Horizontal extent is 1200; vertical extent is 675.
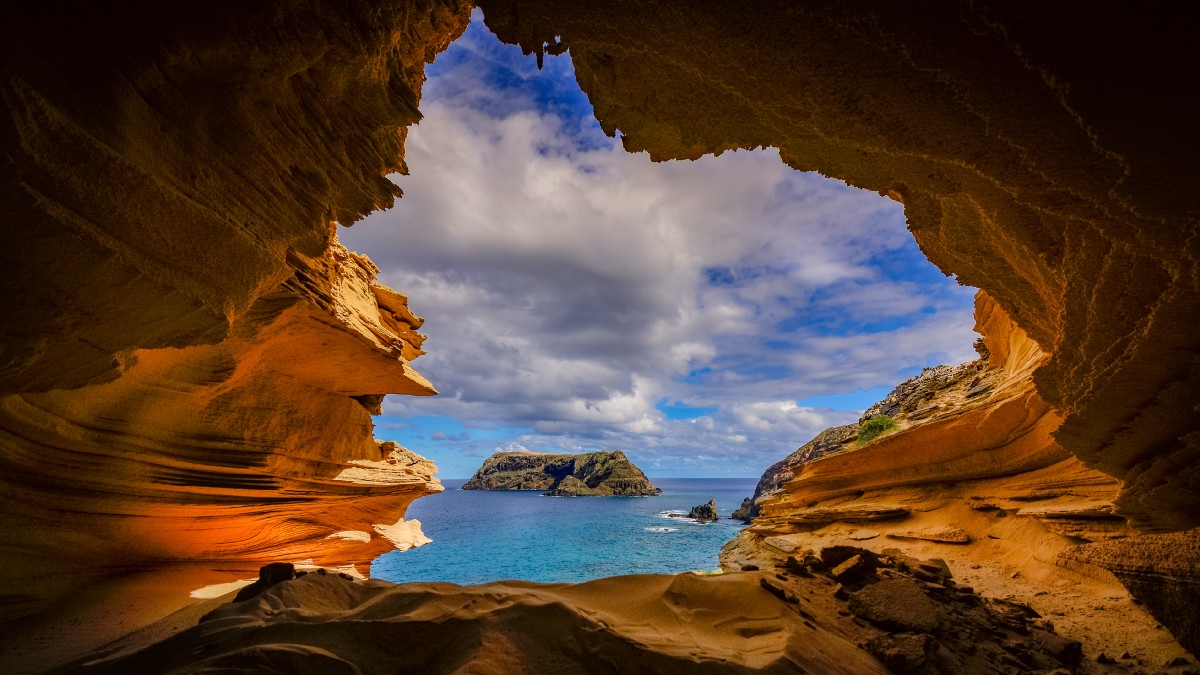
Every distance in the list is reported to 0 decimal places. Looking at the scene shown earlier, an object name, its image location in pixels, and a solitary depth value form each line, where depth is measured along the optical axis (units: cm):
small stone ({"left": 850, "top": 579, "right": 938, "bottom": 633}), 447
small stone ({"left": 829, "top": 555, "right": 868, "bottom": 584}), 552
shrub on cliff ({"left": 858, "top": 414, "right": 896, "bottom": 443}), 1324
